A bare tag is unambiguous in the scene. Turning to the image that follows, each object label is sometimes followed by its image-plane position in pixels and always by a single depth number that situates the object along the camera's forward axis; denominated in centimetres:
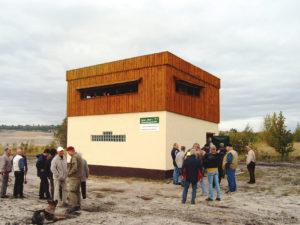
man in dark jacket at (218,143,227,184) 1598
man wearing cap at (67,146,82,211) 1069
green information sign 1951
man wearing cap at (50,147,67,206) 1120
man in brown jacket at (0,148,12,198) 1312
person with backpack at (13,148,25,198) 1299
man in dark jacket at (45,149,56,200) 1240
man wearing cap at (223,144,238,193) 1428
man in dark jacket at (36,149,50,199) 1262
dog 888
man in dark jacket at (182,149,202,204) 1194
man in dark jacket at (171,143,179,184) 1688
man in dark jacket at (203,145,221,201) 1245
